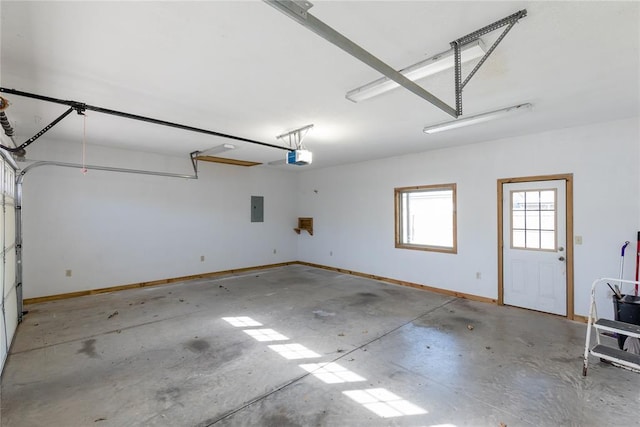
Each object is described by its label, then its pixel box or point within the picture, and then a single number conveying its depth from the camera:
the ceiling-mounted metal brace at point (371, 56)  1.25
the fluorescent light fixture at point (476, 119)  3.19
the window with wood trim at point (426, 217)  5.40
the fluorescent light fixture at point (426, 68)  2.02
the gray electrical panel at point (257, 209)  7.46
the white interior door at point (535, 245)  4.12
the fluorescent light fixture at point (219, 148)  4.71
